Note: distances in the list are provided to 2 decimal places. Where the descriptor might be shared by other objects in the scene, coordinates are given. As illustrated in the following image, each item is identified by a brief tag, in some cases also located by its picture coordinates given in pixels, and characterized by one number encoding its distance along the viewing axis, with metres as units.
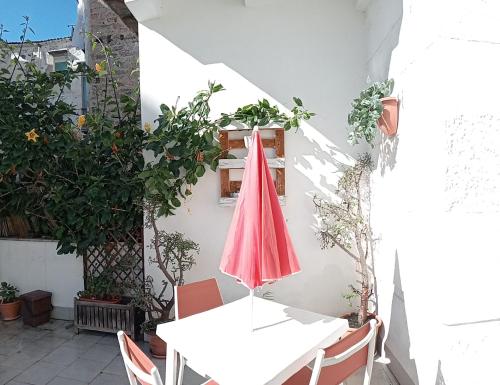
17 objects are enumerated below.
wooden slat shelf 4.01
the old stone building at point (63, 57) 8.34
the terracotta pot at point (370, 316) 3.51
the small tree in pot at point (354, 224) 3.66
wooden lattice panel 4.54
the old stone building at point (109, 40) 8.27
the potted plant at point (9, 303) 4.95
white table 1.93
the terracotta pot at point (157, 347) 3.79
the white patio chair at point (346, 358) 1.76
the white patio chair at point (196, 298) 2.89
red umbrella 2.27
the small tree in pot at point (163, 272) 3.92
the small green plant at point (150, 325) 4.05
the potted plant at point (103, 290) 4.40
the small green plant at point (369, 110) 3.13
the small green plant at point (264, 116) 3.81
